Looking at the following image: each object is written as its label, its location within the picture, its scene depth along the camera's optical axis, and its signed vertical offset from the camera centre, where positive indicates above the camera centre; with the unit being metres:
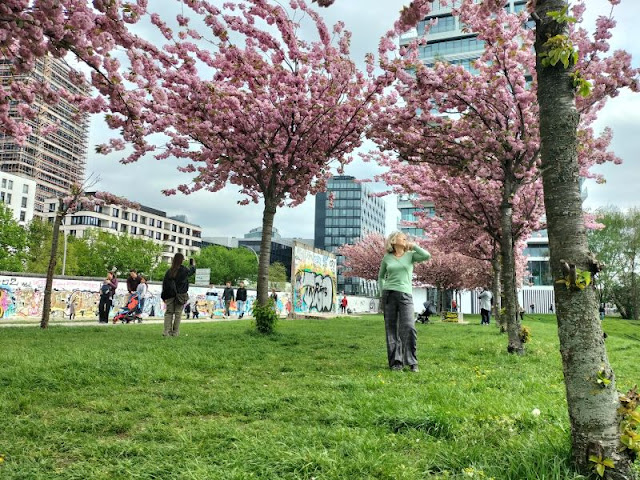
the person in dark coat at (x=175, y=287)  10.62 +0.18
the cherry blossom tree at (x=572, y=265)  2.36 +0.22
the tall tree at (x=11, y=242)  52.68 +5.61
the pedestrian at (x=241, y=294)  26.11 +0.15
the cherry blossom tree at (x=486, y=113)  9.60 +4.26
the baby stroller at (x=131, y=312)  19.92 -0.78
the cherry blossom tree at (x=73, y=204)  13.42 +2.62
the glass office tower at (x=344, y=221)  161.12 +27.63
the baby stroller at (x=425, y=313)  25.09 -0.62
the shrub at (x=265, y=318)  11.73 -0.52
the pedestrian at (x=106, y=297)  19.06 -0.16
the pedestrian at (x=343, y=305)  49.03 -0.59
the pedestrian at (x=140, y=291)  20.62 +0.14
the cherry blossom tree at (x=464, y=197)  15.11 +3.57
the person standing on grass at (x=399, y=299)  6.48 +0.03
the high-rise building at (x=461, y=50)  69.31 +39.70
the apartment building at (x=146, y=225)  95.50 +15.33
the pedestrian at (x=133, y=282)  18.84 +0.48
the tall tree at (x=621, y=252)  46.72 +5.45
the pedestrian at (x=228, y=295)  28.82 +0.08
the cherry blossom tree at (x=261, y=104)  11.08 +4.75
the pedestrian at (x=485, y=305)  25.25 -0.14
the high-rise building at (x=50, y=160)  108.62 +32.57
